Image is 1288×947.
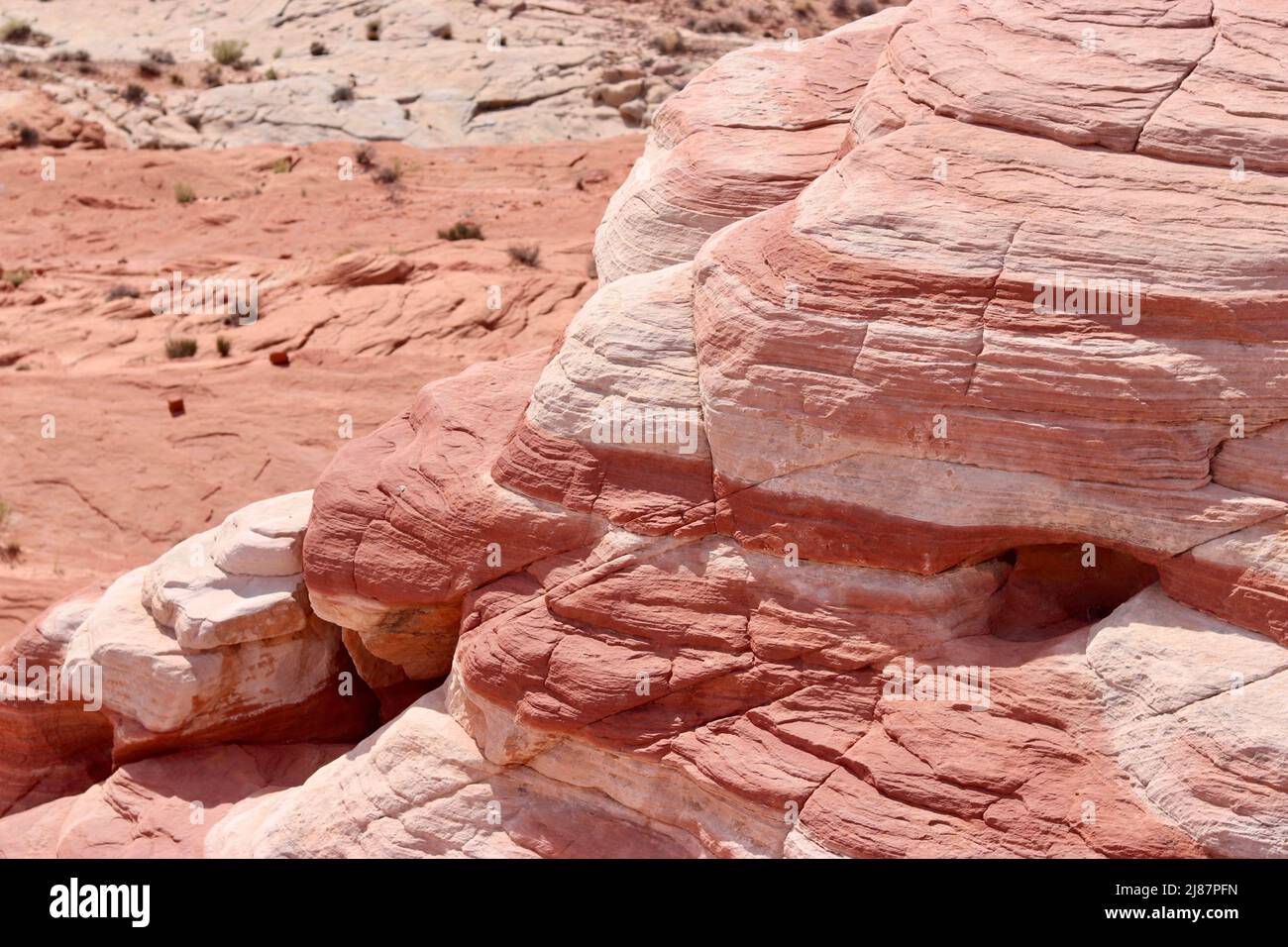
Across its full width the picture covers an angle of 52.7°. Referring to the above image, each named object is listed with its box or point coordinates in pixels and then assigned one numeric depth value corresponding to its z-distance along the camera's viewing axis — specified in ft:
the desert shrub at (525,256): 55.67
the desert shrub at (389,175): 69.36
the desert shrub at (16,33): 92.58
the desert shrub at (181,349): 49.83
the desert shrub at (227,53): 86.53
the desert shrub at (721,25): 90.43
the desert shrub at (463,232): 60.39
